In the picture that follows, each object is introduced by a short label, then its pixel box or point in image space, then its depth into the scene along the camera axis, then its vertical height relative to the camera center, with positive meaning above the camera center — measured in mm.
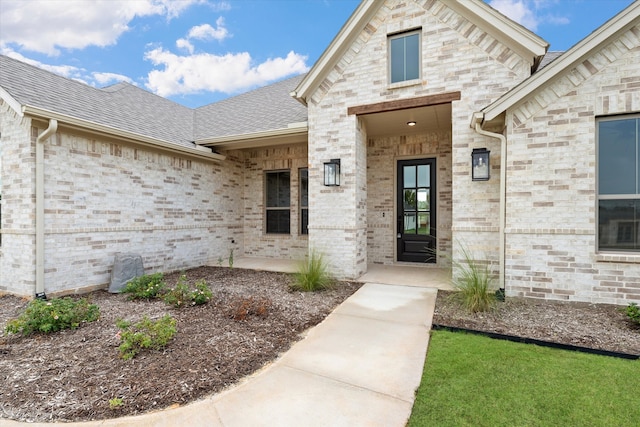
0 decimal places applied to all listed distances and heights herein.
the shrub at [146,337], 3070 -1327
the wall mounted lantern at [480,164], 5204 +804
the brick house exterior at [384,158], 4582 +1049
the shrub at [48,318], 3650 -1332
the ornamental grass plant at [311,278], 5691 -1281
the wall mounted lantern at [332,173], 6355 +795
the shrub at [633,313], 3717 -1274
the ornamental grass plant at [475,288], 4371 -1202
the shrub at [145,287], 5207 -1334
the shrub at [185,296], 4742 -1359
